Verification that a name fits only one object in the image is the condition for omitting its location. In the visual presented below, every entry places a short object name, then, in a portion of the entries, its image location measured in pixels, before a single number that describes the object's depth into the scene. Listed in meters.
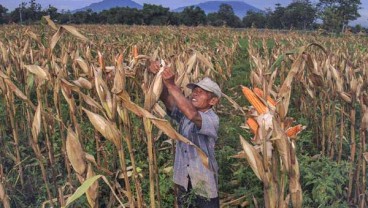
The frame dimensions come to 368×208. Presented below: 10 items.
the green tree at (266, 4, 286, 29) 59.28
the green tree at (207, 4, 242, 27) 48.88
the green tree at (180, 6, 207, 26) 44.47
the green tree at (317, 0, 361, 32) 54.19
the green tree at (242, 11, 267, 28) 53.12
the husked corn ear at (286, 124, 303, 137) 1.64
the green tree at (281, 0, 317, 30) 57.84
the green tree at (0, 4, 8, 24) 43.44
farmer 2.38
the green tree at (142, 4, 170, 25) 43.44
